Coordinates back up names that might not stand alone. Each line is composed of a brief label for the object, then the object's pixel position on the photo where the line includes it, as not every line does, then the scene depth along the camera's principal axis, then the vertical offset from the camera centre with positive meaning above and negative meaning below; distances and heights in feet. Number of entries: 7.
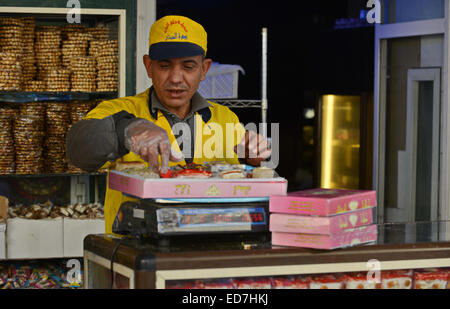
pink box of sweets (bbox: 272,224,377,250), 9.03 -0.79
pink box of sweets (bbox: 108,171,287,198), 9.02 -0.48
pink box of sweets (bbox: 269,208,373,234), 8.98 -0.68
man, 9.36 -0.07
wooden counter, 8.85 -0.90
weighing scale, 9.02 -0.68
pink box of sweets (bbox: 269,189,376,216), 8.97 -0.56
